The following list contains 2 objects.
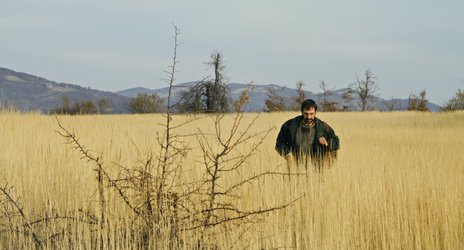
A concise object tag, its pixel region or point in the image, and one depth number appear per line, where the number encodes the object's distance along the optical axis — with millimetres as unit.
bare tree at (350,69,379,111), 60578
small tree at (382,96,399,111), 65062
